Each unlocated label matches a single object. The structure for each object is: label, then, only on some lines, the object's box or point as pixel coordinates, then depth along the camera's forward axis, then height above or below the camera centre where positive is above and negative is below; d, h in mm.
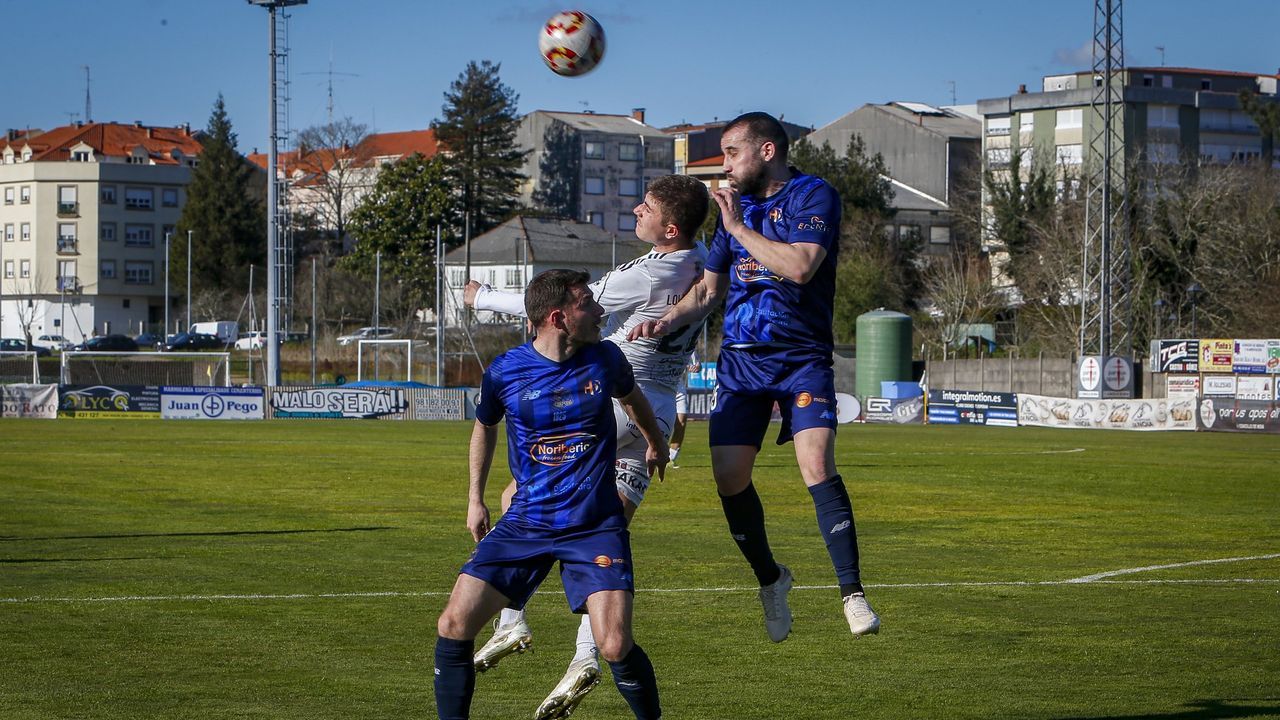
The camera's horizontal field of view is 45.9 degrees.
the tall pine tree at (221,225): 115375 +7883
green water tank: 62875 -576
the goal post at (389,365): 63656 -1637
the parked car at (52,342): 95125 -1120
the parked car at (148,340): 96125 -896
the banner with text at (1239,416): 45500 -2432
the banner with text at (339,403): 53594 -2646
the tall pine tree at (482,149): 104812 +12670
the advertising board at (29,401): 52031 -2643
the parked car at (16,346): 87500 -1262
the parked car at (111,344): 89700 -1099
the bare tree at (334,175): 118750 +12408
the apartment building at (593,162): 122000 +13886
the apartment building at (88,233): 119438 +7485
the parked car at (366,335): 81875 -364
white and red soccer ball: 10000 +1884
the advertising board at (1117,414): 47406 -2509
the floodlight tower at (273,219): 56500 +4161
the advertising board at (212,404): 52281 -2673
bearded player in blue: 7824 -9
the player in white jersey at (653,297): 8008 +181
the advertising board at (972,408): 51125 -2572
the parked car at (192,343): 91812 -981
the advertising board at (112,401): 52344 -2602
